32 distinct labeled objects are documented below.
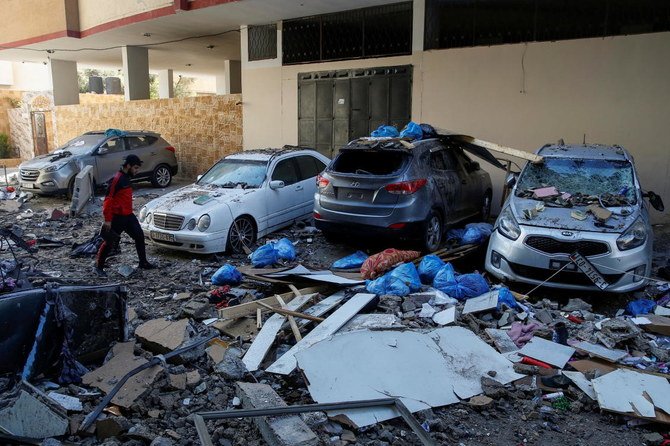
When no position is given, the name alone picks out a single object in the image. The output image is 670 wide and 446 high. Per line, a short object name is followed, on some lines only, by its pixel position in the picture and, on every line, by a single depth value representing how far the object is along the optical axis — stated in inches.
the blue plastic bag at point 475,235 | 328.5
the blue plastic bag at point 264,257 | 292.4
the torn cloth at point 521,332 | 202.0
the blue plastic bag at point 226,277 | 271.3
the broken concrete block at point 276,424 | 135.0
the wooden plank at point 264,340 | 184.4
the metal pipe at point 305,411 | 135.0
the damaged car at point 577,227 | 233.5
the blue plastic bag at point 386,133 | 363.2
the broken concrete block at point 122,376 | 156.2
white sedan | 316.8
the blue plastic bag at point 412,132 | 343.0
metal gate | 502.9
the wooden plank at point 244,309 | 220.5
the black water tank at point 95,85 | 1190.3
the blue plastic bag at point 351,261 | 295.7
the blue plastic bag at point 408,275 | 251.1
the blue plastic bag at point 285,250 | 303.7
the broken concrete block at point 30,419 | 130.5
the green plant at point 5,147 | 994.1
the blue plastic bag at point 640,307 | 232.5
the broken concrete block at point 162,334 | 190.5
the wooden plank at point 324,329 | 177.8
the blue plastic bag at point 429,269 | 269.1
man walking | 283.9
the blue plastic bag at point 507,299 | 232.4
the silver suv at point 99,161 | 530.9
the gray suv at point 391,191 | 304.3
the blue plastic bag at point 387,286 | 244.7
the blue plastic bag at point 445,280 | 249.3
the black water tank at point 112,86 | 1197.7
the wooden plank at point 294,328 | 197.8
